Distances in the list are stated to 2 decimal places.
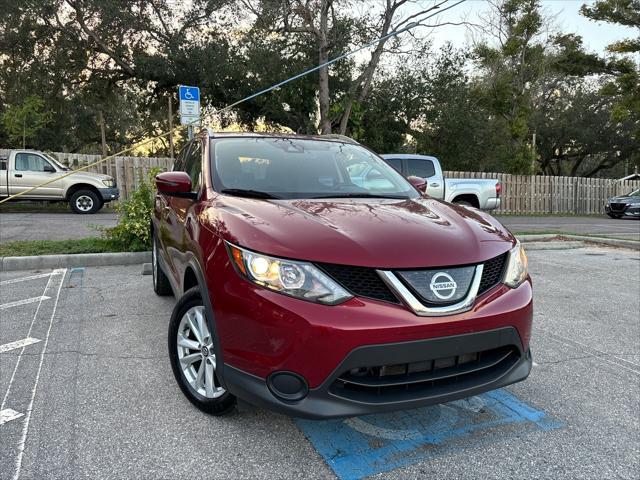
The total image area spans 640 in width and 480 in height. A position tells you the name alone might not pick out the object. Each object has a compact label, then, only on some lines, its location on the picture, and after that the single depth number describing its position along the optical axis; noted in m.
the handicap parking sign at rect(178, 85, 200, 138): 8.61
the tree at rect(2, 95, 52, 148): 17.33
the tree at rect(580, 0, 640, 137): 25.23
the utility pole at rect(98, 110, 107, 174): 26.33
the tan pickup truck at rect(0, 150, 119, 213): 13.59
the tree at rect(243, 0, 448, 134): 18.22
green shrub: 7.10
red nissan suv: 2.10
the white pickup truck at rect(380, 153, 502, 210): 11.46
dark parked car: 21.59
